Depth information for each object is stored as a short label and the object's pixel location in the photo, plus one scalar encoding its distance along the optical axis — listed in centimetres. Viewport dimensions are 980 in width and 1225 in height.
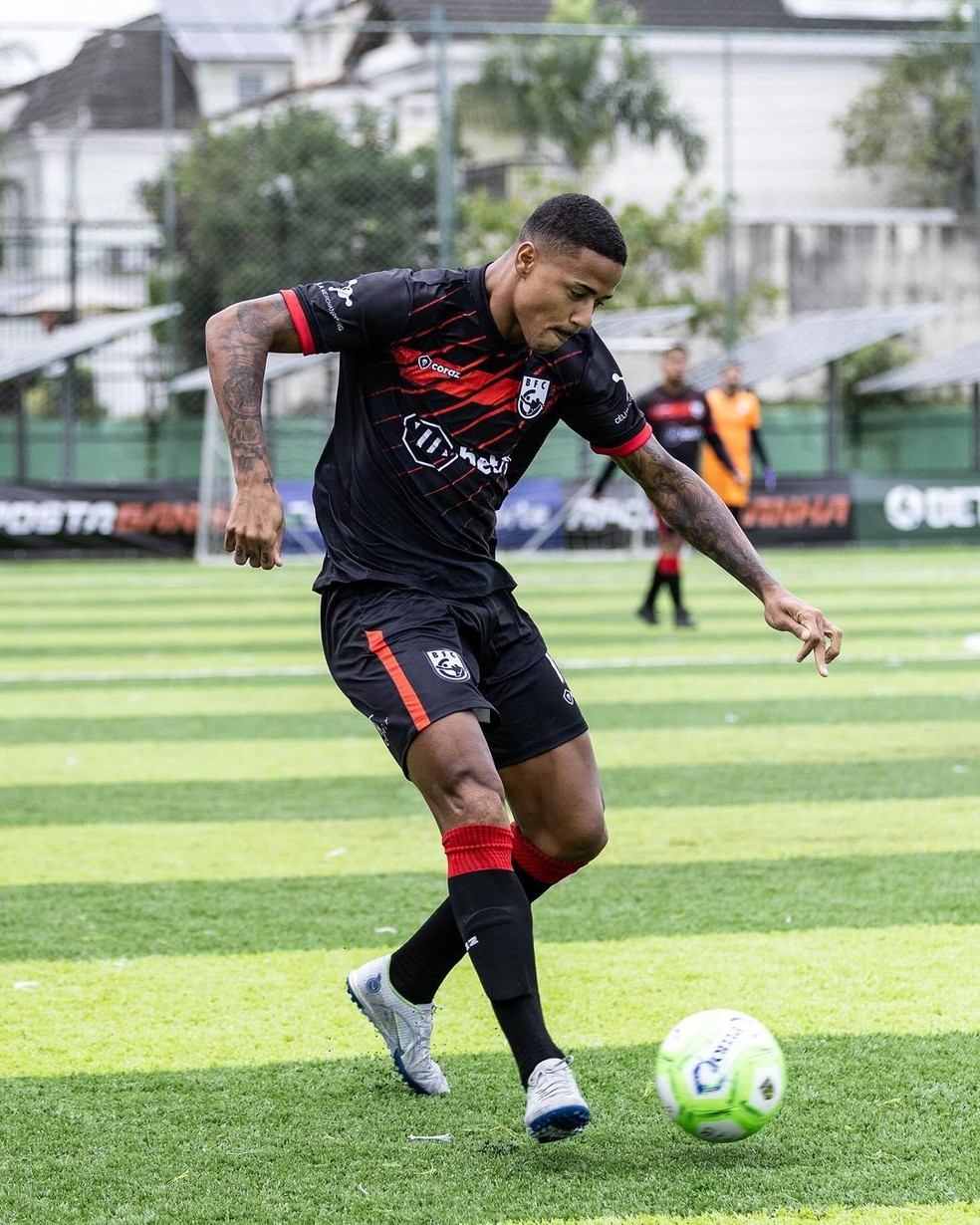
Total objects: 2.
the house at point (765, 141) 3925
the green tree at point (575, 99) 4322
